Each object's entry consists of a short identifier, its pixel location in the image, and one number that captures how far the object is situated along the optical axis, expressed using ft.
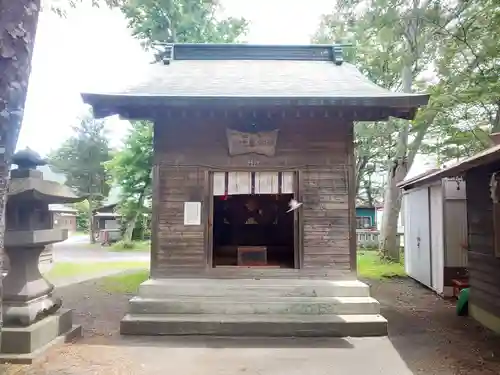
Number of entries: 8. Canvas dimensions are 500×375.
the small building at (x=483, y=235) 21.04
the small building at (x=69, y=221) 150.92
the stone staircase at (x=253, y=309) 20.92
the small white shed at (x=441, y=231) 30.53
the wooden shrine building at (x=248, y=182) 21.80
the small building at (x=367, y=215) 107.34
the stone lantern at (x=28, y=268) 17.58
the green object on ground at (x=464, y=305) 25.50
